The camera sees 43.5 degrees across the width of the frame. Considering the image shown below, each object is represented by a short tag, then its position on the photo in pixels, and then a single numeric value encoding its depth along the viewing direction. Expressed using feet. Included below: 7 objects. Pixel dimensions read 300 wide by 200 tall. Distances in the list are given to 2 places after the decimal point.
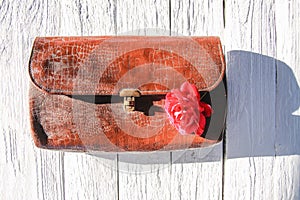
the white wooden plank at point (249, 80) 2.56
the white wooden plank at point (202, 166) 2.55
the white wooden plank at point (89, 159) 2.54
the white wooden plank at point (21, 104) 2.55
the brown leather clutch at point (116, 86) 2.09
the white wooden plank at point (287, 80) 2.58
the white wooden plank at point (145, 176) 2.60
